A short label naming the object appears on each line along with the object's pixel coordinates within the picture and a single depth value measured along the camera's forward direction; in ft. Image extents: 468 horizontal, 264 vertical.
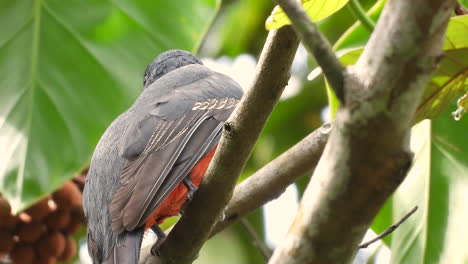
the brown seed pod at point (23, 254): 25.94
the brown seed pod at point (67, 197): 26.22
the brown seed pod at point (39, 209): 25.64
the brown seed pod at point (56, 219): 26.40
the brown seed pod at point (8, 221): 25.67
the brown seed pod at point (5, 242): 25.90
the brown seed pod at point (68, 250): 27.25
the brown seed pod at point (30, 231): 25.84
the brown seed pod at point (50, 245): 25.90
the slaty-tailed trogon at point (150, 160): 20.04
